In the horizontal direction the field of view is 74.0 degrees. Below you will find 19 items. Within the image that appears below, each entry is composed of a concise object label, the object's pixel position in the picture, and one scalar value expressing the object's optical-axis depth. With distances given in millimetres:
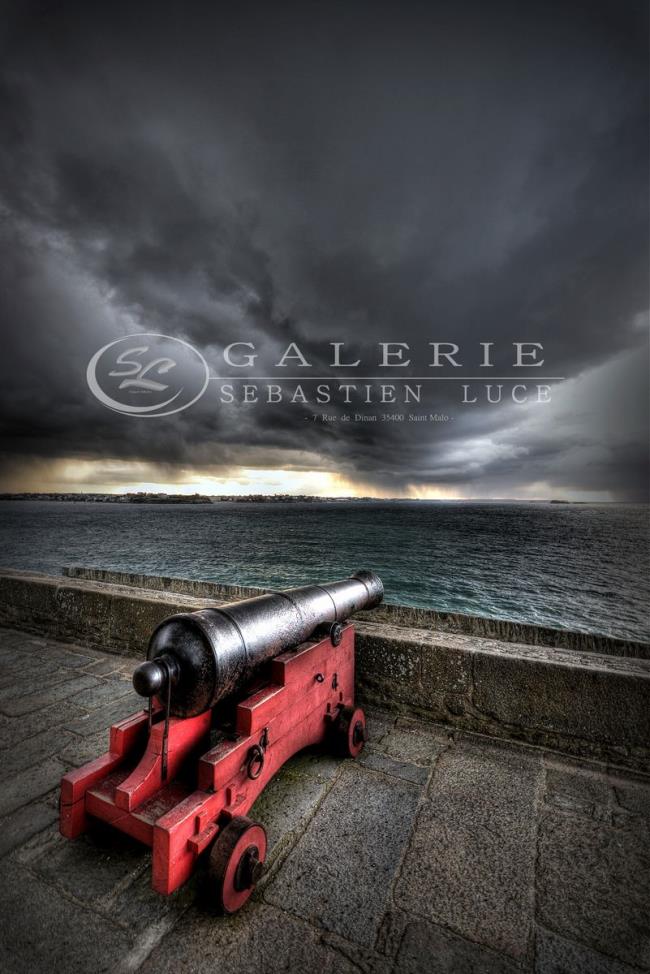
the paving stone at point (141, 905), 1720
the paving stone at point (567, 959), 1558
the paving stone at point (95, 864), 1861
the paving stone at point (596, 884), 1683
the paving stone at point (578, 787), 2393
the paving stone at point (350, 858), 1766
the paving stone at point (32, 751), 2688
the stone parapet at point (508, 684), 2791
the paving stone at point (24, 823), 2109
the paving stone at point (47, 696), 3426
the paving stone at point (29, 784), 2379
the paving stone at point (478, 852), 1745
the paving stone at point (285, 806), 2176
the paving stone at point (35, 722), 3029
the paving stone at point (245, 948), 1545
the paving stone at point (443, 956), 1551
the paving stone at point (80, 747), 2781
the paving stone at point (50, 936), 1535
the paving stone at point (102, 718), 3162
